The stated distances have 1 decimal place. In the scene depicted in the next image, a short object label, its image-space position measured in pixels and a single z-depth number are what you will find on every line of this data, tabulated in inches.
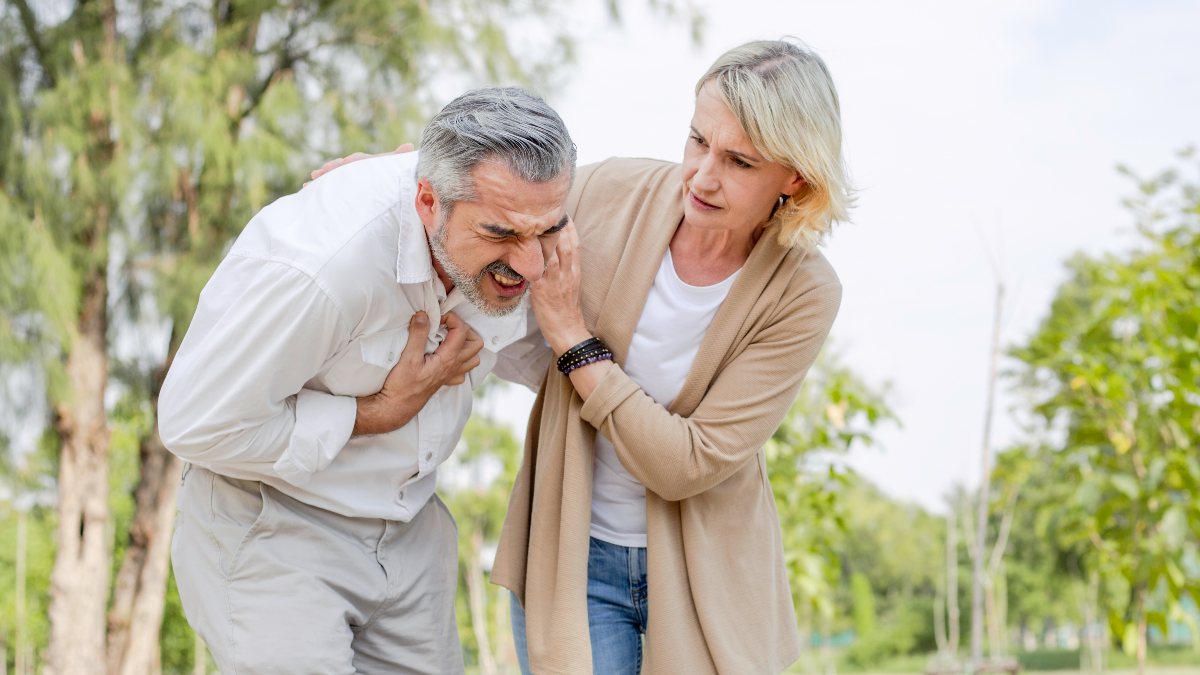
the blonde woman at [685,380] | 69.1
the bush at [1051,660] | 620.7
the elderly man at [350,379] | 65.0
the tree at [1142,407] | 153.5
